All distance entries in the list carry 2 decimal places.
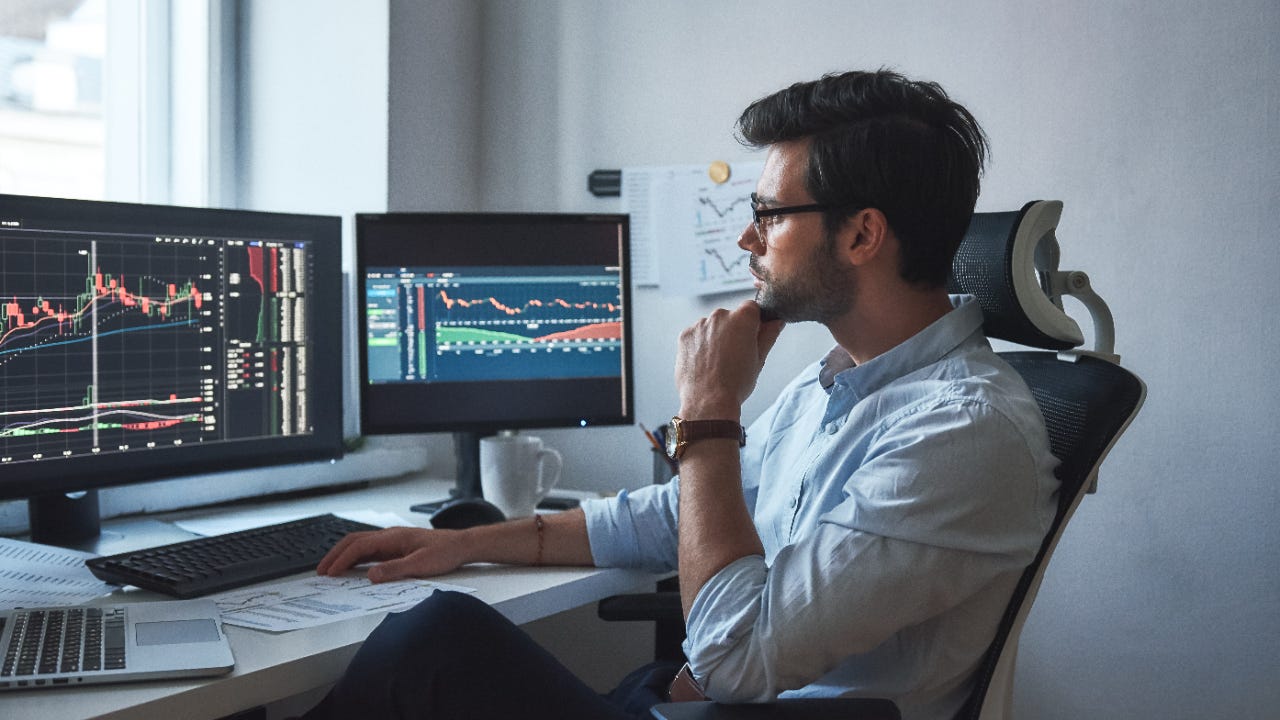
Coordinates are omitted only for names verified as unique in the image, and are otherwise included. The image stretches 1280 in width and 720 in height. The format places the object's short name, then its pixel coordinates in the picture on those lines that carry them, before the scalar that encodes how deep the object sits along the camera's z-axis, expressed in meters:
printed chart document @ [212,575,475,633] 1.16
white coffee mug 1.79
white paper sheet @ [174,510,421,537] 1.63
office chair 1.05
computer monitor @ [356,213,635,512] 1.85
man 1.03
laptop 0.96
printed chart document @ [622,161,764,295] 2.09
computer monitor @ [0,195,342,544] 1.38
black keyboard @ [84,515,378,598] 1.25
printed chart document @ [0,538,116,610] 1.22
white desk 0.92
